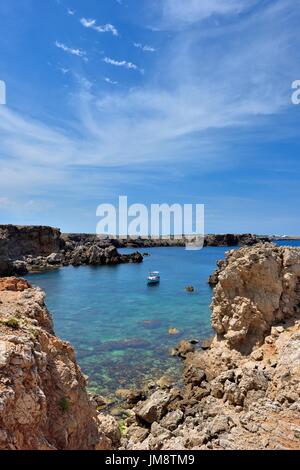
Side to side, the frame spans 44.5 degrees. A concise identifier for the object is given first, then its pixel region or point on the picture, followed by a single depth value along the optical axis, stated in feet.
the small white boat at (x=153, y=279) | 252.42
